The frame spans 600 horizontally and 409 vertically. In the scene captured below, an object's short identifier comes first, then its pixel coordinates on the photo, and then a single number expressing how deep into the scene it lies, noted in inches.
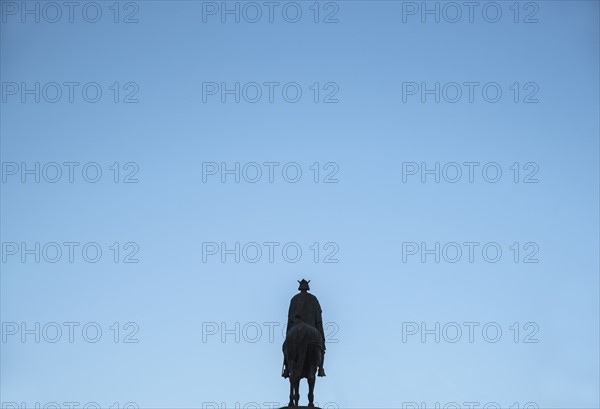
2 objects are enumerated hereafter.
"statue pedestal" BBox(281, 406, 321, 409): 2448.1
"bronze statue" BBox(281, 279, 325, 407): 2500.0
